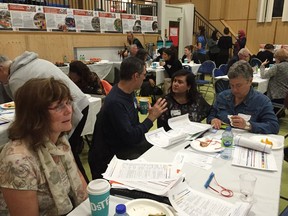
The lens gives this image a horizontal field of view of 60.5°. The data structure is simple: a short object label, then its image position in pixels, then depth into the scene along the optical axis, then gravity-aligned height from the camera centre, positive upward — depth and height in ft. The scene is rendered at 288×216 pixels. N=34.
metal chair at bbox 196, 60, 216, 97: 21.11 -2.37
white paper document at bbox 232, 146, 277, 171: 4.65 -2.29
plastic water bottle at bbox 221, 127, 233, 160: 5.07 -2.18
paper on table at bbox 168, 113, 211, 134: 6.35 -2.21
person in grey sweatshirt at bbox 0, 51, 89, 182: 6.71 -0.93
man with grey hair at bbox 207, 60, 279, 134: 6.31 -1.77
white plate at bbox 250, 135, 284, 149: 5.46 -2.25
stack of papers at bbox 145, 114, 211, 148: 5.67 -2.22
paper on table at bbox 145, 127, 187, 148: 5.60 -2.24
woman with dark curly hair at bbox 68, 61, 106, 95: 9.78 -1.55
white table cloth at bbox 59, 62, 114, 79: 20.10 -2.30
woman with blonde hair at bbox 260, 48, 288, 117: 13.28 -1.98
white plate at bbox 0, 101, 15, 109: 8.04 -2.12
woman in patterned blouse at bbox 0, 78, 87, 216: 3.28 -1.56
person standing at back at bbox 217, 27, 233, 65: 25.52 -0.71
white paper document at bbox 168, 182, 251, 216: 3.34 -2.26
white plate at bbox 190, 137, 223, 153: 5.30 -2.26
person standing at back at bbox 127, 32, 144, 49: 24.93 +0.08
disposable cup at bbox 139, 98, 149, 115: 7.28 -1.86
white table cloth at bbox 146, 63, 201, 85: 17.60 -2.33
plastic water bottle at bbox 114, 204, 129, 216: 2.78 -1.86
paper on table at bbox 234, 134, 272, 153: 5.18 -2.15
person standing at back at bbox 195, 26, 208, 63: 27.76 -0.70
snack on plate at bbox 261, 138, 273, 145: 5.54 -2.23
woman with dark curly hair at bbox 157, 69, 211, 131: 7.61 -1.83
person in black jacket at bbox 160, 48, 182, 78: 16.99 -1.44
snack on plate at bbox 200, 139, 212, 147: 5.48 -2.25
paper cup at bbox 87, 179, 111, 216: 2.93 -1.82
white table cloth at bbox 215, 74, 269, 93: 13.56 -2.32
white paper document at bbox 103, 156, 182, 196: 3.84 -2.21
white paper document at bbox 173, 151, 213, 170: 4.69 -2.29
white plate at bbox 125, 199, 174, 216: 3.33 -2.24
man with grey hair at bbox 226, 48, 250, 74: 15.84 -0.93
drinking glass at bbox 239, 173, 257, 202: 3.75 -2.20
